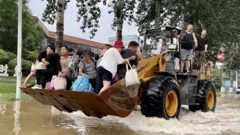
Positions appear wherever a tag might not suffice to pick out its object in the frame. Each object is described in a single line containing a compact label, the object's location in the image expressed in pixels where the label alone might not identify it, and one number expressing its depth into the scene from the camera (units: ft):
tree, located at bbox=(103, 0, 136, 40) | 63.67
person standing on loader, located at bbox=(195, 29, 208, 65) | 41.32
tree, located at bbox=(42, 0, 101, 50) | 49.19
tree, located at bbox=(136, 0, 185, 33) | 65.24
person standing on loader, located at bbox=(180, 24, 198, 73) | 38.04
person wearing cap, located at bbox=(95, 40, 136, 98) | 26.86
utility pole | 46.05
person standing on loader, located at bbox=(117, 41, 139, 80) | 27.81
